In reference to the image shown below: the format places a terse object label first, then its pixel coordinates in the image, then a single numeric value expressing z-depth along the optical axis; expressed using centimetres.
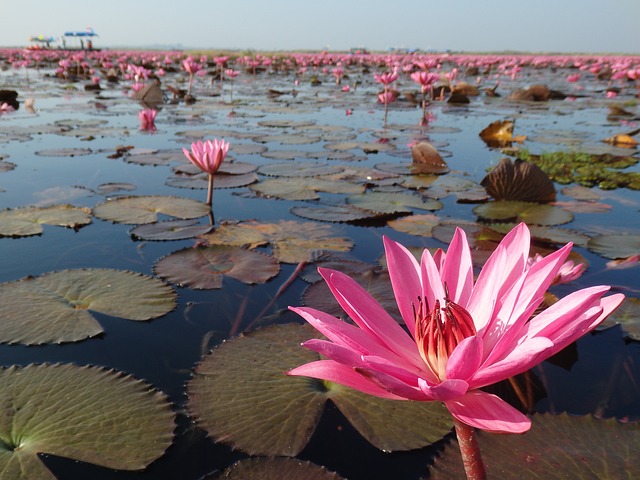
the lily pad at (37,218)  192
